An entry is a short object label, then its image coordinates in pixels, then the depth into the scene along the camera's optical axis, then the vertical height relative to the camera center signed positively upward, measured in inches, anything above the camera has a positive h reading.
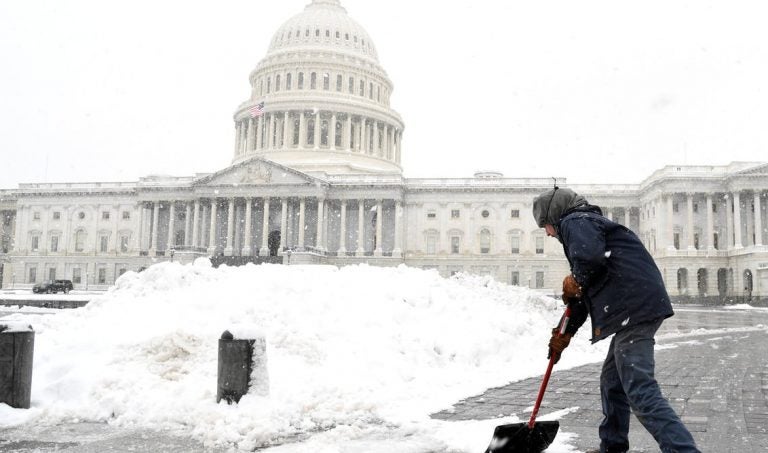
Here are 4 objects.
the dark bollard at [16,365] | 298.4 -42.3
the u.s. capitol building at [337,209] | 2556.6 +307.1
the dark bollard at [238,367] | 295.4 -40.8
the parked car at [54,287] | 2043.6 -41.4
